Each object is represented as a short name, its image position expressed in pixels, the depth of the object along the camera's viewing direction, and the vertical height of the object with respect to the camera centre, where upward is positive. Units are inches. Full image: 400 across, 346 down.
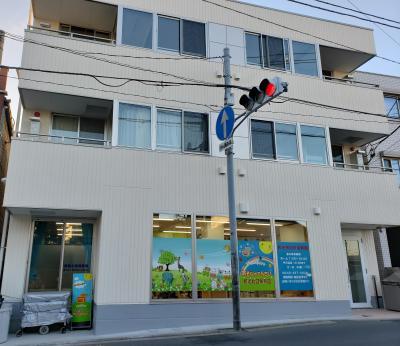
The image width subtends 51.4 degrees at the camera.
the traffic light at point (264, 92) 340.5 +163.9
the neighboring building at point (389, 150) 645.9 +231.2
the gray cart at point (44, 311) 405.4 -11.0
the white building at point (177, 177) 436.8 +134.5
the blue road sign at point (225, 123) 378.9 +154.2
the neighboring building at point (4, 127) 552.7 +250.9
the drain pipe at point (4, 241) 443.5 +61.6
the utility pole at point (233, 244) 358.6 +44.0
